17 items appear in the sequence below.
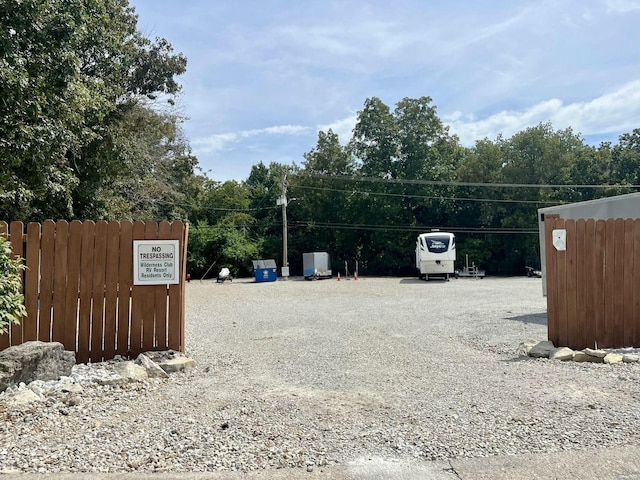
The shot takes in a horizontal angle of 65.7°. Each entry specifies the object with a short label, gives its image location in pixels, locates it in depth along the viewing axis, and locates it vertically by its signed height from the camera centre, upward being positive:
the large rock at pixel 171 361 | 6.02 -1.26
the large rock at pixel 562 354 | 6.50 -1.30
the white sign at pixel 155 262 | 6.36 -0.04
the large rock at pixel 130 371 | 5.41 -1.26
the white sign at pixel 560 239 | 7.04 +0.24
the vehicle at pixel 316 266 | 33.84 -0.59
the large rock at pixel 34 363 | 4.97 -1.08
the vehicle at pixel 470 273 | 34.88 -1.15
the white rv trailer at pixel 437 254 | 28.52 +0.17
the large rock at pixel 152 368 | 5.76 -1.28
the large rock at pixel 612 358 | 6.25 -1.29
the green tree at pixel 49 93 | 7.71 +2.99
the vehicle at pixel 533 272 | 34.59 -1.12
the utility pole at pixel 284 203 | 37.16 +4.19
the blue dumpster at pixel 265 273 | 33.09 -1.04
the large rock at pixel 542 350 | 6.76 -1.29
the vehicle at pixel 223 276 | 33.41 -1.20
